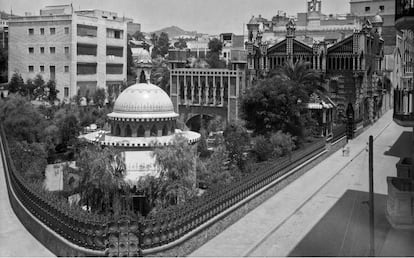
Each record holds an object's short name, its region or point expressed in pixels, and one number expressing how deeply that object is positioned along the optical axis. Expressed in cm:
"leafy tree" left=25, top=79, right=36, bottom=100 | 5272
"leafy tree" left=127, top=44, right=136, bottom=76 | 7082
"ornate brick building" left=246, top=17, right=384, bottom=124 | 4750
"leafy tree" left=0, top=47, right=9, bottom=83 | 6481
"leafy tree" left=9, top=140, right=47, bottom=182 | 2188
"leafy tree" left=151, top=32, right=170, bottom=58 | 11956
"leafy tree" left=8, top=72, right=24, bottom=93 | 5337
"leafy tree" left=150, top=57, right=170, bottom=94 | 6006
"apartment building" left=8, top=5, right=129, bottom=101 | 5509
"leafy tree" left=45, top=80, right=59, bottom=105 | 5378
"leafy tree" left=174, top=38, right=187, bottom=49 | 11404
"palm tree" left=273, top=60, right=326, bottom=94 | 3597
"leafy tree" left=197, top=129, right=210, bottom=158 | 2821
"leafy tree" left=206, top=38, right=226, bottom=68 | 8475
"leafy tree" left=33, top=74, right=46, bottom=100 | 5312
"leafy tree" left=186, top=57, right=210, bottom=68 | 7084
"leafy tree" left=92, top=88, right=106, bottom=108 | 5459
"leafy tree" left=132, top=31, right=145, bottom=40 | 12224
